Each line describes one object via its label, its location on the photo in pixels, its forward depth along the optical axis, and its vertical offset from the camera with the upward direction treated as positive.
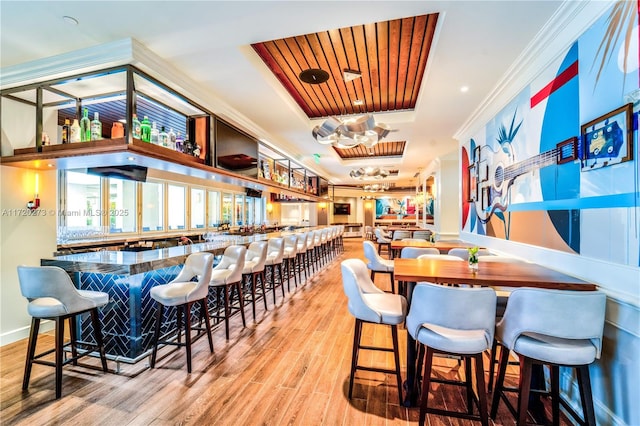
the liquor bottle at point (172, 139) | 3.31 +0.90
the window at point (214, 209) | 8.78 +0.13
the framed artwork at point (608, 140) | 1.64 +0.46
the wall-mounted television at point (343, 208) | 17.44 +0.26
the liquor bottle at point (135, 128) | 2.59 +0.83
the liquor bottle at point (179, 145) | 3.49 +0.86
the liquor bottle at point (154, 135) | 3.00 +0.86
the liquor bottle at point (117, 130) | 2.77 +0.84
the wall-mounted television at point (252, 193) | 9.10 +0.65
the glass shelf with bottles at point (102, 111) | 2.72 +1.25
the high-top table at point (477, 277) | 1.92 -0.49
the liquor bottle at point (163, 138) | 3.11 +0.85
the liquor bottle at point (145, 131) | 2.83 +0.84
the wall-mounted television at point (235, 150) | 4.00 +1.00
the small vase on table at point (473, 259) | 2.36 -0.41
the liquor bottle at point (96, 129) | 2.80 +0.86
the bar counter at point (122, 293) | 2.65 -0.80
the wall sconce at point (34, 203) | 3.36 +0.14
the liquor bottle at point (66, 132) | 2.88 +0.86
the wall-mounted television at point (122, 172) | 4.18 +0.64
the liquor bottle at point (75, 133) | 2.78 +0.81
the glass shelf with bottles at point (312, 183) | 9.10 +1.02
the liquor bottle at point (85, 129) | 2.76 +0.85
